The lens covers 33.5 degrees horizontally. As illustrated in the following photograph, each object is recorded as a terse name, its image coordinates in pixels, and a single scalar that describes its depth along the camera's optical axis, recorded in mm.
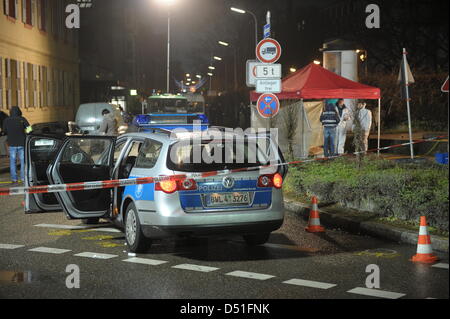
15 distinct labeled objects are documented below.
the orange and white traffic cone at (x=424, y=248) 8344
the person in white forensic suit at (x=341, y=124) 21969
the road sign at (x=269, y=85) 17359
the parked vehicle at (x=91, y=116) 30328
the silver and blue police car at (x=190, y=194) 8398
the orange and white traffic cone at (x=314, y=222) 10742
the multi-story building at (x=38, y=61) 32750
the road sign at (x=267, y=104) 17438
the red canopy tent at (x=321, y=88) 21531
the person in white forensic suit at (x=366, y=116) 19847
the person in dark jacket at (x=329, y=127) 21144
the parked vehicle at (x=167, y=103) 34344
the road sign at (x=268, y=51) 17247
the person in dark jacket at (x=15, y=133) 17750
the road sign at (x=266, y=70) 17312
